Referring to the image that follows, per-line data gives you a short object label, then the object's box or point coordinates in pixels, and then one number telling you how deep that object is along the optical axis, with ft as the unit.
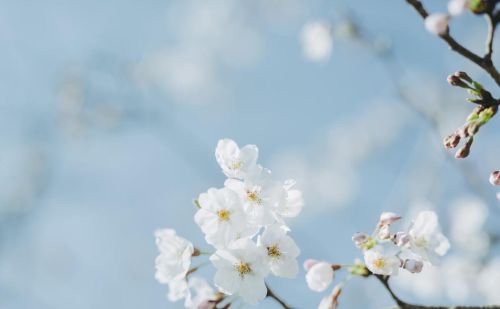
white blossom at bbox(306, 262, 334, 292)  2.37
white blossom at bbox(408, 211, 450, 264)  2.39
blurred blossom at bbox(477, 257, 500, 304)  4.80
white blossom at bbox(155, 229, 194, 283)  2.48
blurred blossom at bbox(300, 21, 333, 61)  4.48
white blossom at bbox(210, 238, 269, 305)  2.34
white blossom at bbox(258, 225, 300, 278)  2.36
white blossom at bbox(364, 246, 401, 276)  2.29
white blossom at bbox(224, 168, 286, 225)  2.36
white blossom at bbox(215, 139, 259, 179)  2.38
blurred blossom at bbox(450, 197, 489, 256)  4.52
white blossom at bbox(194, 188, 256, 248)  2.35
